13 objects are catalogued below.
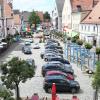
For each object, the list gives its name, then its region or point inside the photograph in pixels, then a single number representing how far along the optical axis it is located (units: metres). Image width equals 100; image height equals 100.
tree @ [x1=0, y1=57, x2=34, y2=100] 26.77
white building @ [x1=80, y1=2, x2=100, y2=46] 68.31
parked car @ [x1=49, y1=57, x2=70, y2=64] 46.66
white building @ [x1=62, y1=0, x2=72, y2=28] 100.14
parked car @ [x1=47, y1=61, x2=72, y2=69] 42.17
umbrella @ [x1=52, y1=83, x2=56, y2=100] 27.13
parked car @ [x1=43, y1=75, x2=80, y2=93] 32.44
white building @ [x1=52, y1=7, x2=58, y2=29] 143.11
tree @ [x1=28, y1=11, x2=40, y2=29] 160.75
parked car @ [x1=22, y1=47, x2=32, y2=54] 63.31
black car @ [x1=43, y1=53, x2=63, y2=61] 51.03
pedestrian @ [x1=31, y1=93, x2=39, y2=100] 27.90
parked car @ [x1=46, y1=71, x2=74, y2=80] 35.33
